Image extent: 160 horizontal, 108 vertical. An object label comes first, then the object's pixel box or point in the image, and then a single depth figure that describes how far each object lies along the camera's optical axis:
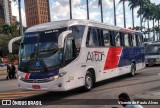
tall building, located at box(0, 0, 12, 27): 103.38
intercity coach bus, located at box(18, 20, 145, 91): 9.65
